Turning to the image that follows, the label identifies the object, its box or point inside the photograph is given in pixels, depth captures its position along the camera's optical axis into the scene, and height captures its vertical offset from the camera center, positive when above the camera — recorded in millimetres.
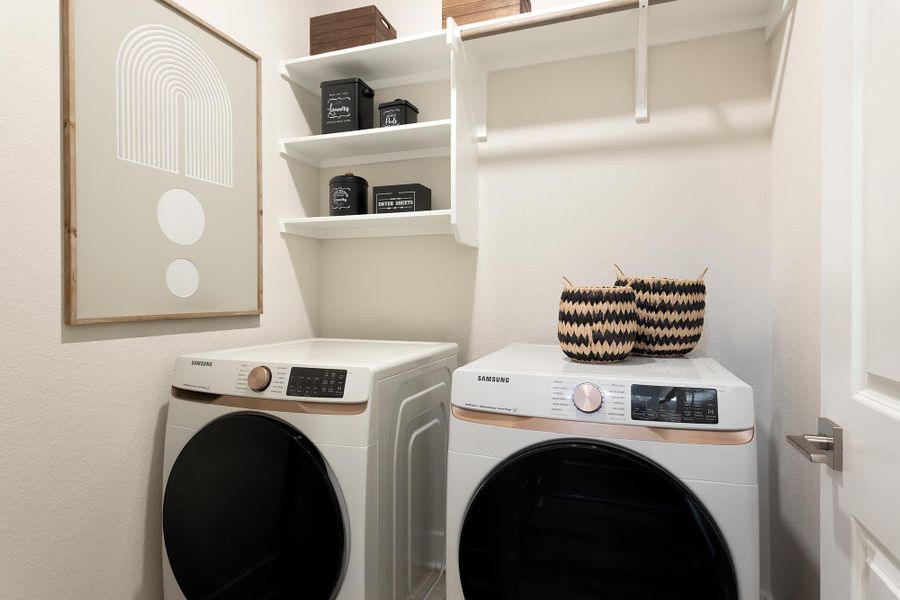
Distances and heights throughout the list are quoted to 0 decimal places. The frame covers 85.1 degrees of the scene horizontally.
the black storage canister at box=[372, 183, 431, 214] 1794 +367
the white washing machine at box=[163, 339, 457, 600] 1176 -462
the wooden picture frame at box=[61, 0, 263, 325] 1190 +305
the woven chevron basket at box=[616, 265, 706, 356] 1364 -41
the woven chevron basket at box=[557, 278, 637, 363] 1213 -63
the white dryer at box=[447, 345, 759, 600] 957 -390
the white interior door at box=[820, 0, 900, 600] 614 +4
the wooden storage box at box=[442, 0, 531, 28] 1648 +987
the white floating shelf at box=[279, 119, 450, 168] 1741 +590
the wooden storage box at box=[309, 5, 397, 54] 1818 +1022
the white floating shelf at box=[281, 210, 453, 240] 1742 +281
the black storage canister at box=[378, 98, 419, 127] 1808 +684
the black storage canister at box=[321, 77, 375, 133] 1834 +724
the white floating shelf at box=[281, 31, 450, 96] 1735 +892
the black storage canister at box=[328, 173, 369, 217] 1852 +385
